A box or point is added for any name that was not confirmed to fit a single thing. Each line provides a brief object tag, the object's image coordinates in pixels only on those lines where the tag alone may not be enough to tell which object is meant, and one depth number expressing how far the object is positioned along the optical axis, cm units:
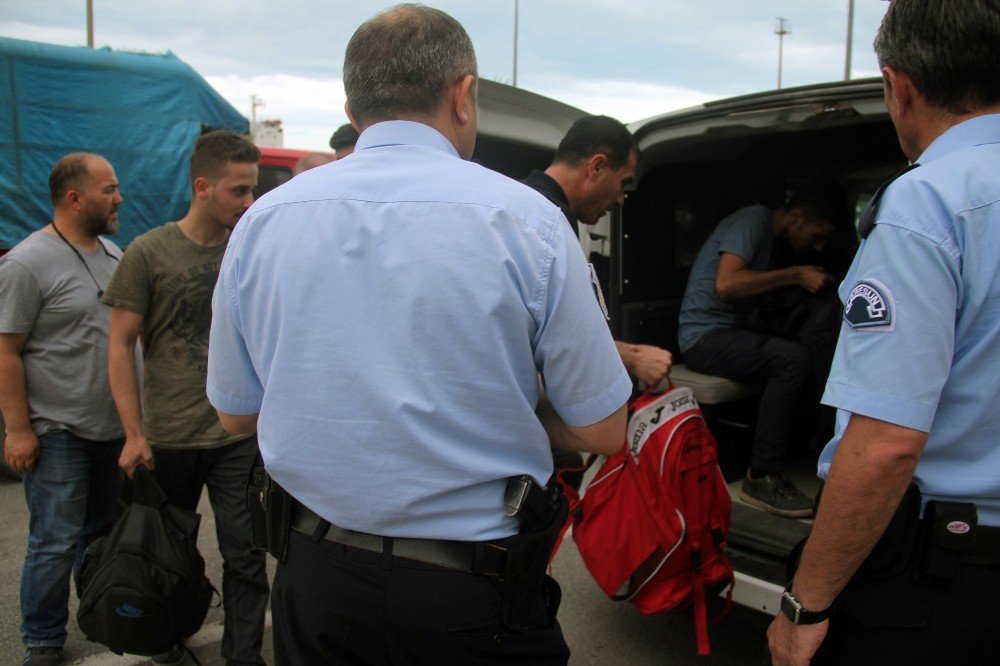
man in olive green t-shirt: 275
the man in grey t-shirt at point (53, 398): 284
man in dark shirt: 303
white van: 280
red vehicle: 820
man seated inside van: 346
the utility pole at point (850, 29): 1782
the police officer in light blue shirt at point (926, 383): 131
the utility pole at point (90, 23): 1418
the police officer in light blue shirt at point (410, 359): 133
